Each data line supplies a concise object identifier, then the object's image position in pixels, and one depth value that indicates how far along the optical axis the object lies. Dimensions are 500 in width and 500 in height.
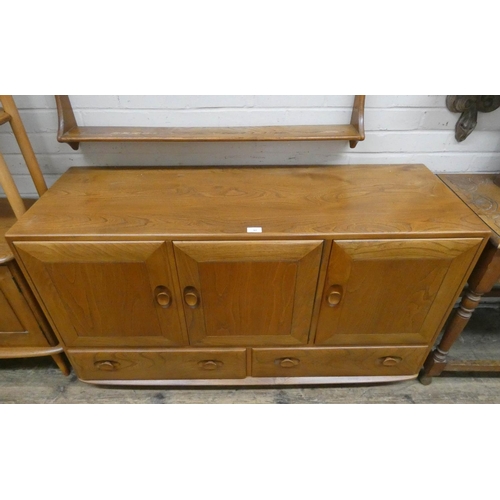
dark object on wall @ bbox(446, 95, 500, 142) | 1.07
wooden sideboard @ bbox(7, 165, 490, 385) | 0.87
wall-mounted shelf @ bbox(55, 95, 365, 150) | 1.04
